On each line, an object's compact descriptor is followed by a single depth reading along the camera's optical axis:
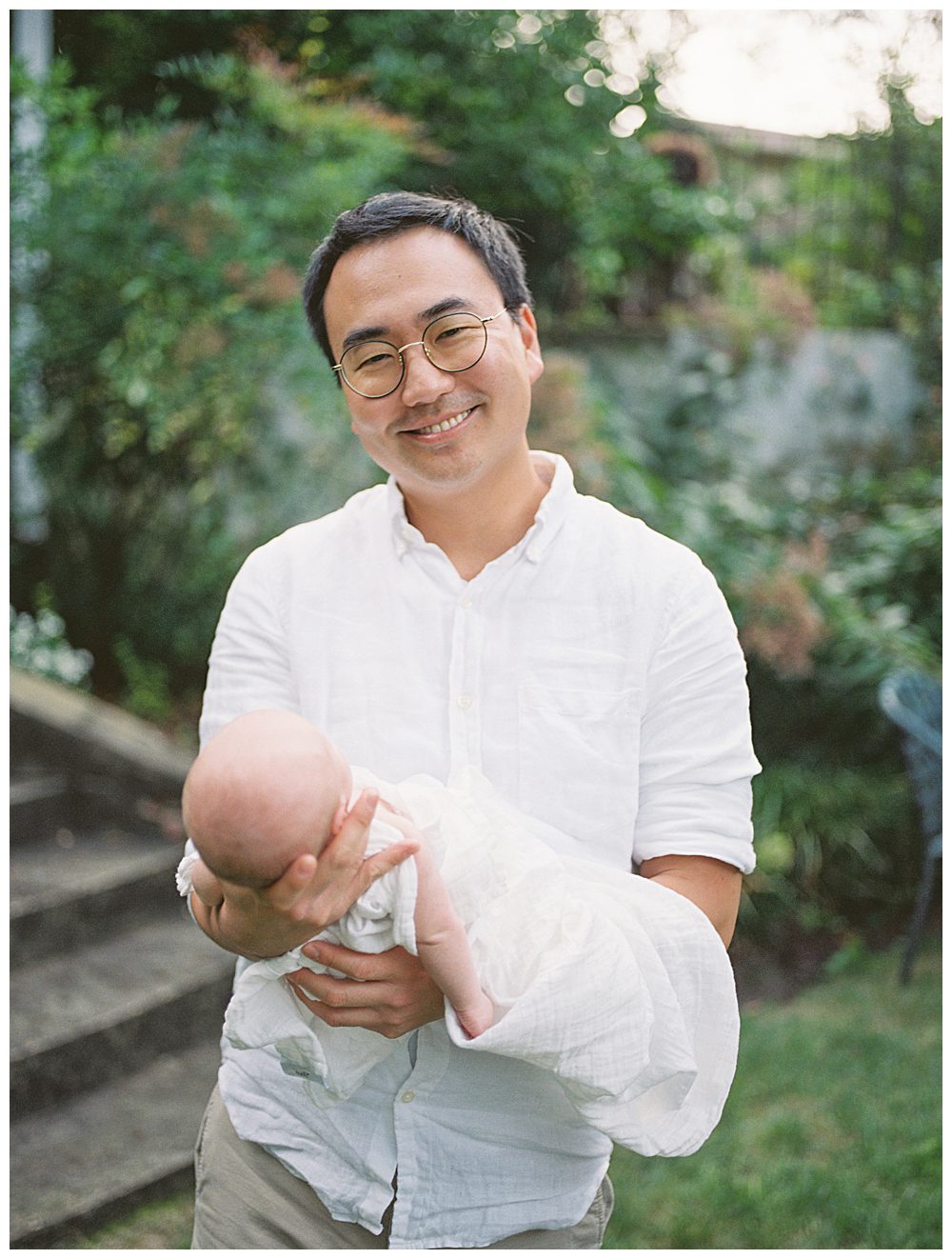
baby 1.32
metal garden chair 3.90
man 1.49
